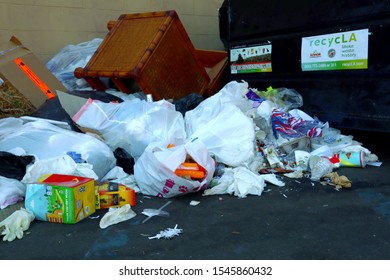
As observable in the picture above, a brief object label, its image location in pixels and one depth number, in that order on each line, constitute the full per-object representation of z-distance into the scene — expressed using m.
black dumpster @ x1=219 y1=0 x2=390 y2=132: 3.42
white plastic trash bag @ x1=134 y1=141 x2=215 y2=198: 2.77
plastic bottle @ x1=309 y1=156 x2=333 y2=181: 3.17
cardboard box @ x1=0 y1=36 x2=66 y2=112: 4.05
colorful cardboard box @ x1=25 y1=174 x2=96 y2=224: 2.35
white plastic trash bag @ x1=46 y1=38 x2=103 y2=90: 4.68
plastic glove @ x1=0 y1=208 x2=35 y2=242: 2.23
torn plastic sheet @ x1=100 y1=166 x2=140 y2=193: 3.04
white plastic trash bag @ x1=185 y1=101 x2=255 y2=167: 3.27
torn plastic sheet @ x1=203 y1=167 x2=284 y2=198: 2.88
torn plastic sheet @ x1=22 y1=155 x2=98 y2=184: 2.70
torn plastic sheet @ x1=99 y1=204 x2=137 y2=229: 2.36
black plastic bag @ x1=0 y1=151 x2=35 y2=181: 2.80
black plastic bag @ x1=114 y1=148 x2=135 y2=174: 3.25
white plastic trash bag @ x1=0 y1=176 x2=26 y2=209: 2.56
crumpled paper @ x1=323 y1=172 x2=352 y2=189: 2.97
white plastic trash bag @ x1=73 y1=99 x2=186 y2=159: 3.34
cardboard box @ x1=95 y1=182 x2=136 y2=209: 2.62
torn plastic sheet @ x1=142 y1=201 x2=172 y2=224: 2.51
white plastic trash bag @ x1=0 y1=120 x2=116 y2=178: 3.01
